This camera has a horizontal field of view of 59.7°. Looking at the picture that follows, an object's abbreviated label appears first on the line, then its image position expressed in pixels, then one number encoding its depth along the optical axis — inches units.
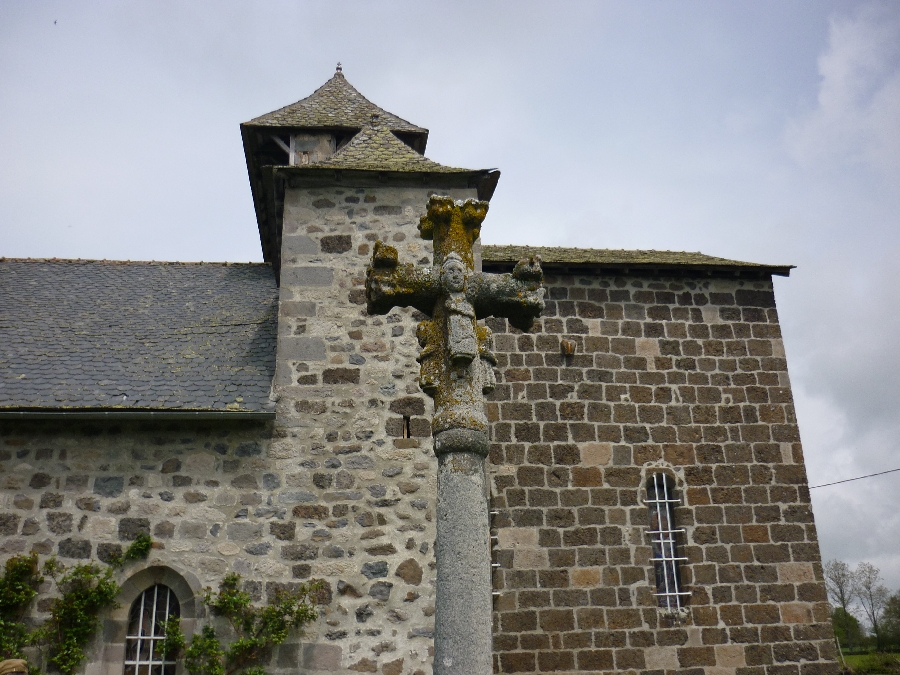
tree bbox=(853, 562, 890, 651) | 1201.8
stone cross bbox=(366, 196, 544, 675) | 144.3
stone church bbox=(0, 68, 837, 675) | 286.7
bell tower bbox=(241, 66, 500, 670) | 282.5
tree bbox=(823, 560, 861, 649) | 1176.8
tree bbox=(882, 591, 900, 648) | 1039.0
